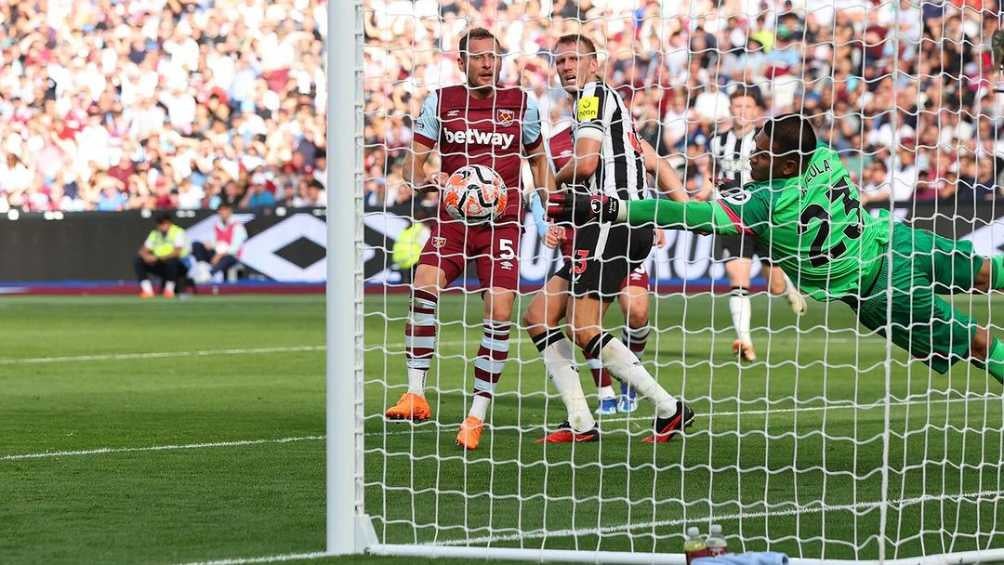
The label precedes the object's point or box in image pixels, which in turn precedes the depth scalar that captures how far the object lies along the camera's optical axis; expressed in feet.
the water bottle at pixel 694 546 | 30.60
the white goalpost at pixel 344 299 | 36.51
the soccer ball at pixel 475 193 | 54.29
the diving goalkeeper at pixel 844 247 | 42.63
